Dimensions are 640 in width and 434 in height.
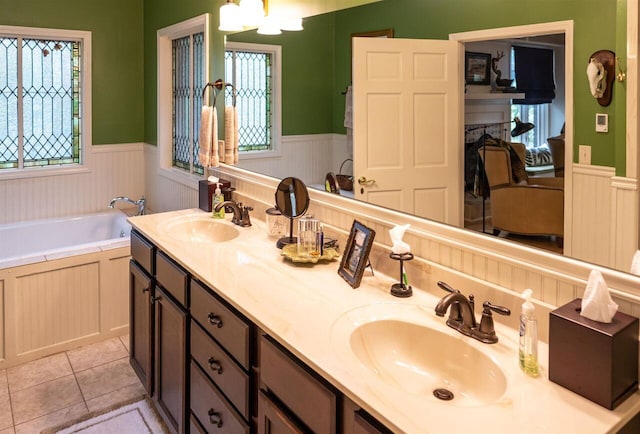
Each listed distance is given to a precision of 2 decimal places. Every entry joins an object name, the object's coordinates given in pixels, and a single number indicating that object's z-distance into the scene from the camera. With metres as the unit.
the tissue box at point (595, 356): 1.02
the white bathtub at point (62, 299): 3.01
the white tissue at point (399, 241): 1.59
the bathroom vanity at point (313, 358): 1.03
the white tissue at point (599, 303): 1.05
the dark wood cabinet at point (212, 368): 1.26
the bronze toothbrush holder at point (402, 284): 1.59
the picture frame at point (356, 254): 1.68
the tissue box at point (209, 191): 2.88
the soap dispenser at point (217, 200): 2.72
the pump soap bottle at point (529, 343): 1.15
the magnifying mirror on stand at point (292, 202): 2.17
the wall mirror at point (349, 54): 1.20
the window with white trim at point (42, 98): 3.94
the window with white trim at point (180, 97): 3.54
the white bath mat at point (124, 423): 2.45
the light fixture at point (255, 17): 2.53
